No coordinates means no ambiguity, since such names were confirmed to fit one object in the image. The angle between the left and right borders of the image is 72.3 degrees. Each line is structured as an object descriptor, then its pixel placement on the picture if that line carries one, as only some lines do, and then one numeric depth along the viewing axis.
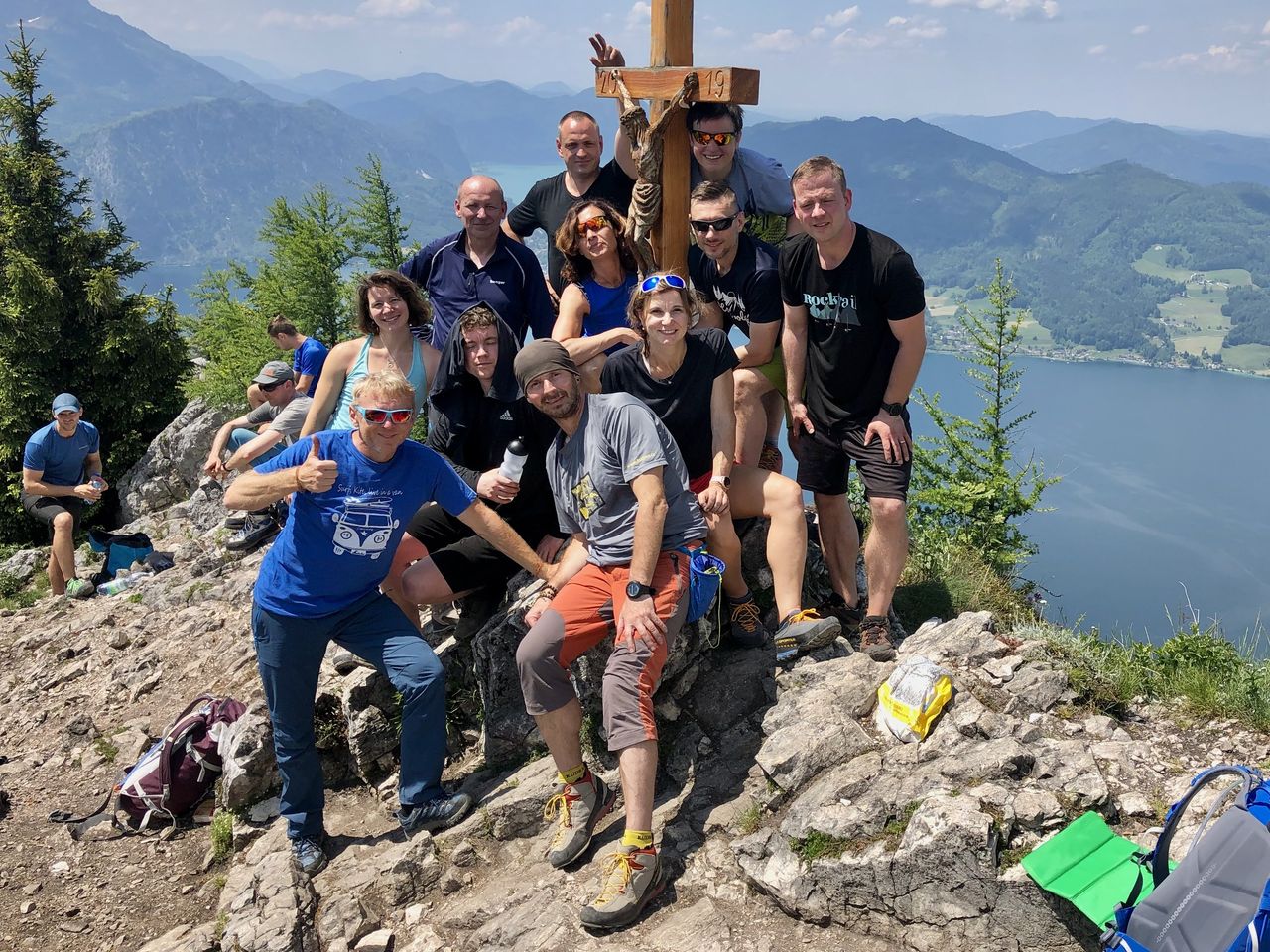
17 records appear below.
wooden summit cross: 6.57
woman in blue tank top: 6.12
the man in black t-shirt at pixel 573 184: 7.07
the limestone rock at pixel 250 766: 6.08
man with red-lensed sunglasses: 5.18
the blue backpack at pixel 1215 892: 3.05
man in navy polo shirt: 6.92
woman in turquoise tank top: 6.37
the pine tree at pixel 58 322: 18.70
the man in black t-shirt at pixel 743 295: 5.94
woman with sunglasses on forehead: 5.61
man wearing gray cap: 9.09
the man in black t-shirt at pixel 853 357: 5.49
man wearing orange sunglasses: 6.60
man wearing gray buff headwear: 4.68
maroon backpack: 6.24
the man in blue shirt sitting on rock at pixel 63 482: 11.85
